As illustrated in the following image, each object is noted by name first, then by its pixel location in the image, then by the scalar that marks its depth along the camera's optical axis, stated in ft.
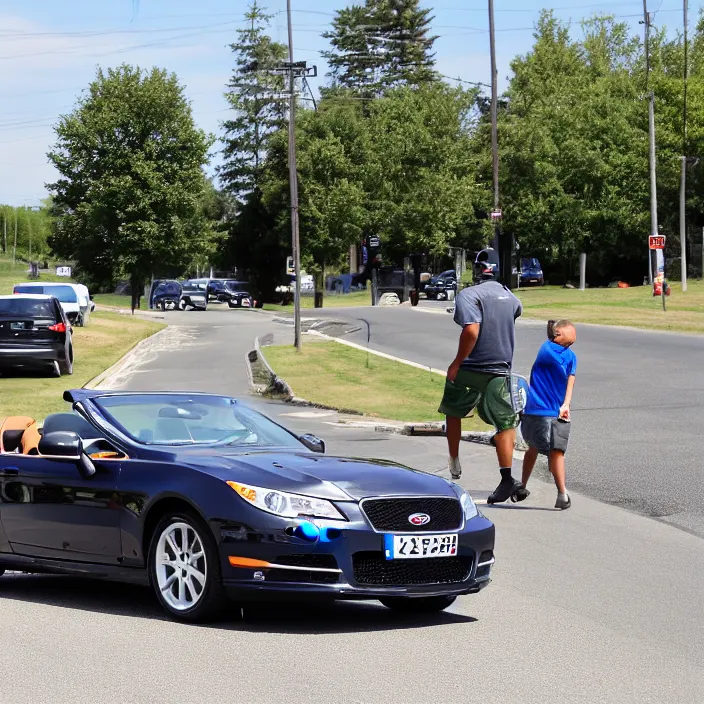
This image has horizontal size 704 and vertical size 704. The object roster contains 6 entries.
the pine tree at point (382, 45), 364.17
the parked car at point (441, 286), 245.04
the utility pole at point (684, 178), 198.96
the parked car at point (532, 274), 264.52
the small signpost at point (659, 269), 161.35
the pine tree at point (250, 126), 309.01
